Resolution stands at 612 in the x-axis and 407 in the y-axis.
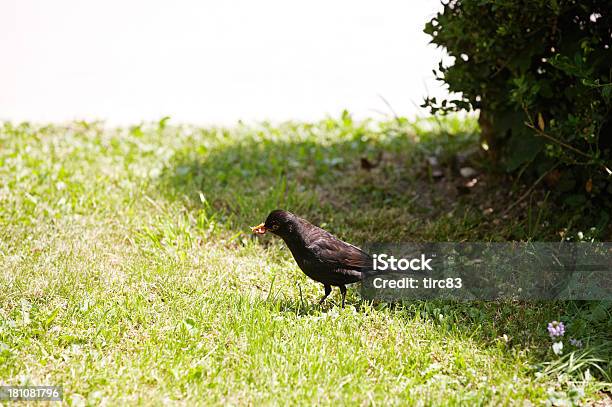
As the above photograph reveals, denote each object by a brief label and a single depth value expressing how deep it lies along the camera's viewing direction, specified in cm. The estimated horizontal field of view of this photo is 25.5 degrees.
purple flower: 664
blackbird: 746
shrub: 846
